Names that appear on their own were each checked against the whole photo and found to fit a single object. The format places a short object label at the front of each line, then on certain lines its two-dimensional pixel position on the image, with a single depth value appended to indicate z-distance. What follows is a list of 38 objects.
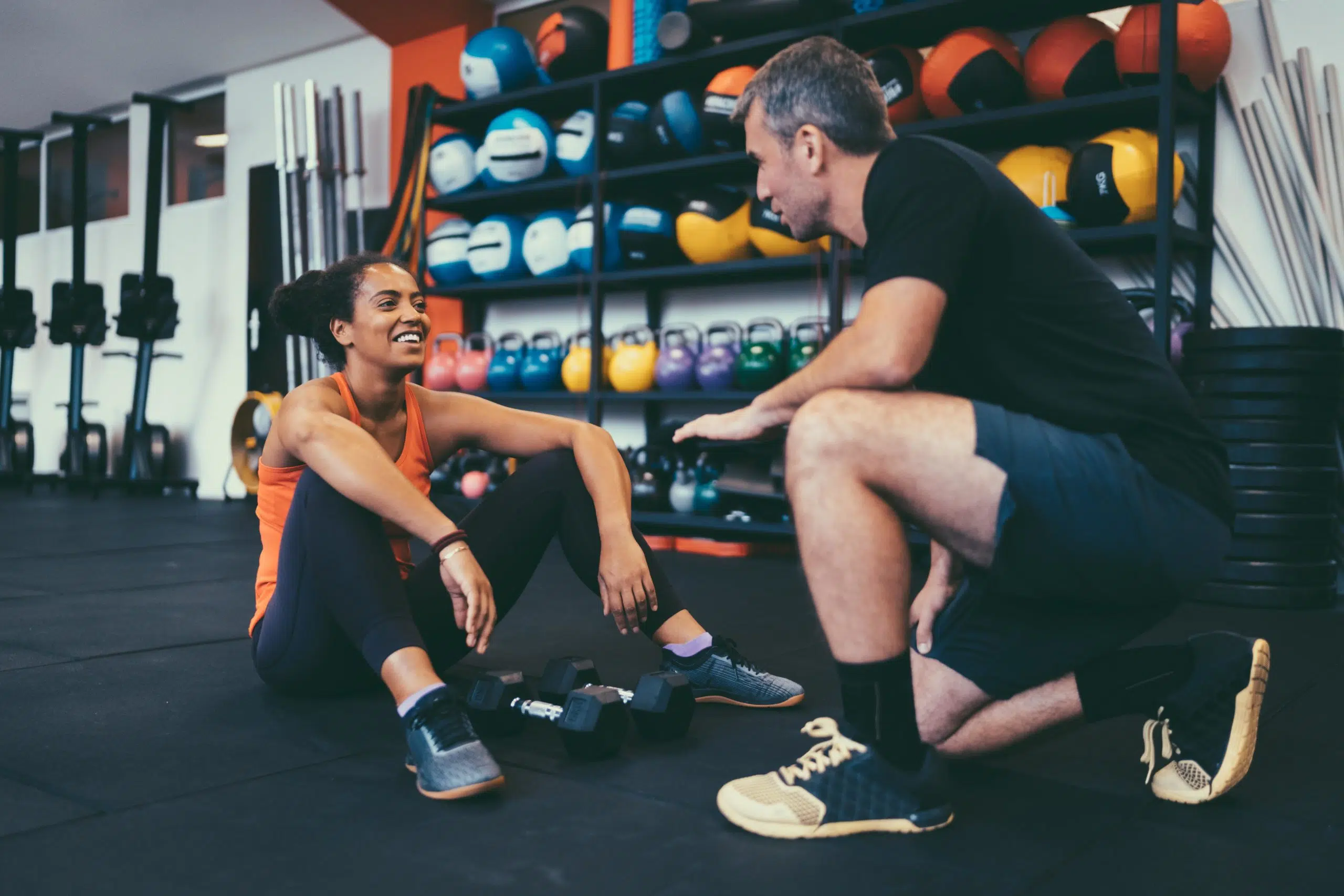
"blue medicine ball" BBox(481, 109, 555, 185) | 4.64
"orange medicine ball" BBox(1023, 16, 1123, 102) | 3.37
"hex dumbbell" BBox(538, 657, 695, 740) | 1.65
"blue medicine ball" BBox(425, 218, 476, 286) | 4.95
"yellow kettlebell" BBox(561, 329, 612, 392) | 4.61
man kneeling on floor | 1.24
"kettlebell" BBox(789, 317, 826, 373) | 4.02
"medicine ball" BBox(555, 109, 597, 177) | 4.55
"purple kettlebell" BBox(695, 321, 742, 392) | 4.17
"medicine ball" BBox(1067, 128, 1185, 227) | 3.25
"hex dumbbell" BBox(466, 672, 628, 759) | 1.55
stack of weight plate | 3.06
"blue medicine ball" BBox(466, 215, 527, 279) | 4.75
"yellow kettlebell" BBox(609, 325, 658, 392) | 4.43
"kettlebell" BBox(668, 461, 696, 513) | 4.26
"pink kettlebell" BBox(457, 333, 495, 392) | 4.87
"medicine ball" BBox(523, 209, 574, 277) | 4.64
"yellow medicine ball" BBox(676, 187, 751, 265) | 4.14
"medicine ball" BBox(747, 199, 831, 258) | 3.98
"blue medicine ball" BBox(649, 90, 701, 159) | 4.17
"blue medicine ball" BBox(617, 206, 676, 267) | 4.31
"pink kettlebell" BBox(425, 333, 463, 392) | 4.99
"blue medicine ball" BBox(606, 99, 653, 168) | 4.39
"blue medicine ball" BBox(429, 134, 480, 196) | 4.91
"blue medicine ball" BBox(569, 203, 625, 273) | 4.47
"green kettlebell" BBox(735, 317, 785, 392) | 4.05
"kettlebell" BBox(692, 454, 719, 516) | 4.18
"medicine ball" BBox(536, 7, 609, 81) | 4.56
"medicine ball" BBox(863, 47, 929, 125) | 3.70
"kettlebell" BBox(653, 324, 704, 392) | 4.32
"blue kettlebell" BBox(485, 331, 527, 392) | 4.77
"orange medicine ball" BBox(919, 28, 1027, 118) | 3.49
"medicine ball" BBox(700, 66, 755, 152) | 3.96
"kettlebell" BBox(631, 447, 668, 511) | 4.31
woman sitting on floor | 1.55
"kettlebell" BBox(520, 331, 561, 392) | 4.71
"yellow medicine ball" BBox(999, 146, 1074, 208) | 3.46
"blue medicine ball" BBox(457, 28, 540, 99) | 4.77
